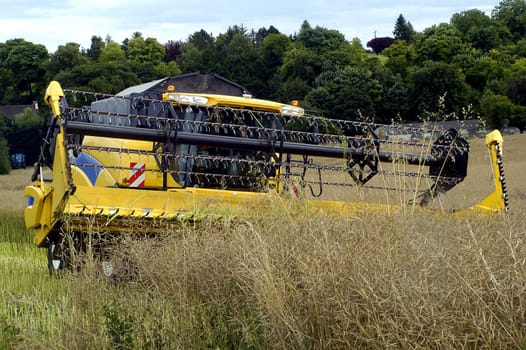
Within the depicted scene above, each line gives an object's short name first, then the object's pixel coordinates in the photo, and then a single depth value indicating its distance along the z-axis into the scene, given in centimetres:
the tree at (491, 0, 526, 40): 10869
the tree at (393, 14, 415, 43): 12825
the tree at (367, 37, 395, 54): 13155
